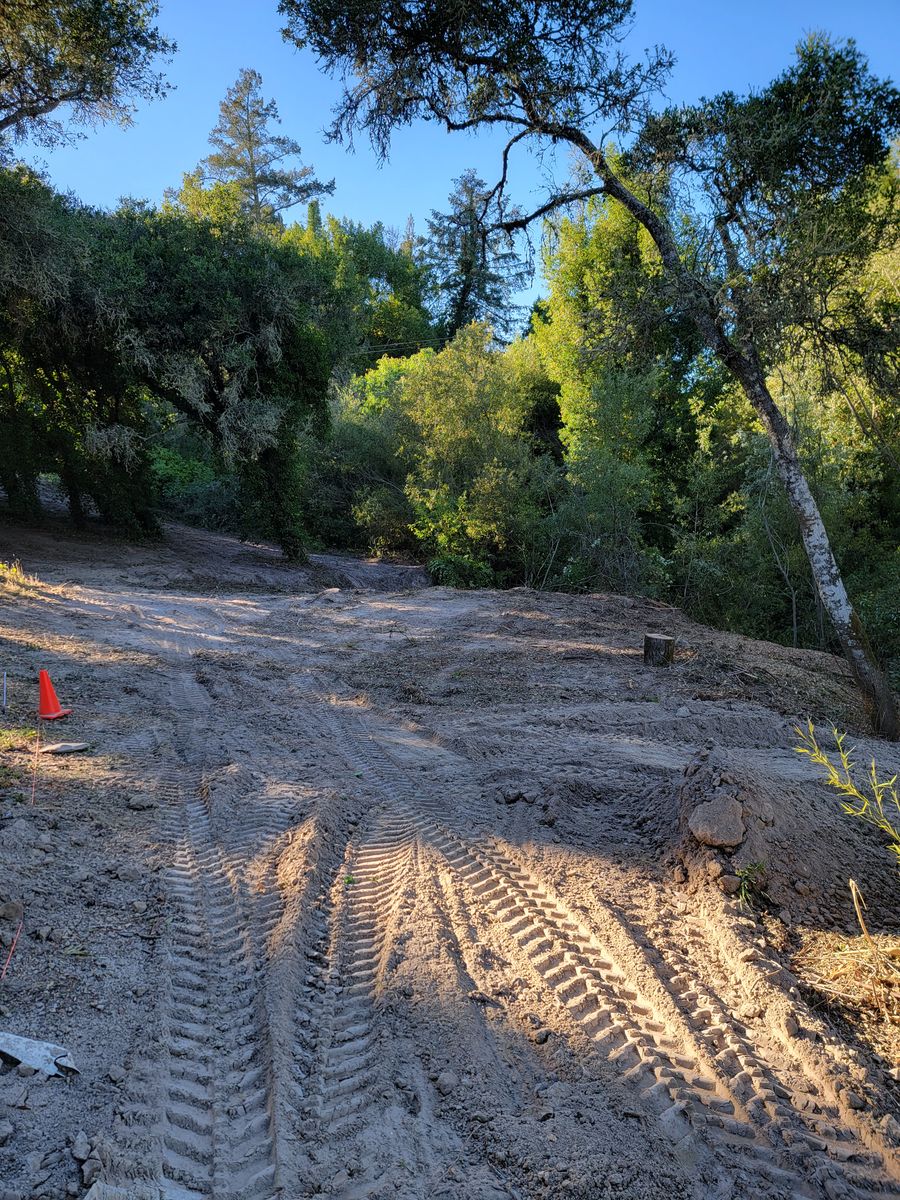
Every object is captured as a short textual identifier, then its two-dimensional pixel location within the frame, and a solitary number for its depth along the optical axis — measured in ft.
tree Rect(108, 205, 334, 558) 46.09
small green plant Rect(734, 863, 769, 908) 11.16
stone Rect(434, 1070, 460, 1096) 7.59
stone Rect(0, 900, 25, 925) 9.34
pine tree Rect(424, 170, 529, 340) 104.94
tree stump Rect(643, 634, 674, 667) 27.20
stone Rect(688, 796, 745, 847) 11.73
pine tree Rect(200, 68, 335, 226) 98.02
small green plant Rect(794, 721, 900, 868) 13.60
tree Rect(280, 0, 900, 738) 22.34
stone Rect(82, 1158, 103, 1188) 5.91
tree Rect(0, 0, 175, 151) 35.88
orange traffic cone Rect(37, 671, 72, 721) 16.30
